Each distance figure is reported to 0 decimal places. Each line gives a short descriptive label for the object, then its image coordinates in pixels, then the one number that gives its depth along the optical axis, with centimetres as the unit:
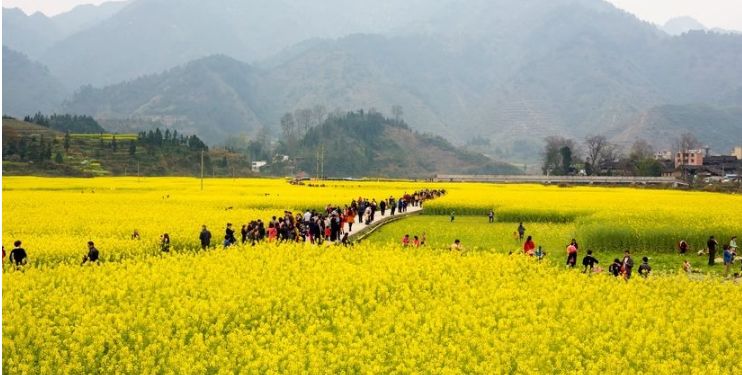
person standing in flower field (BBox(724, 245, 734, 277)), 2599
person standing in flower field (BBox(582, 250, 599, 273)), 2293
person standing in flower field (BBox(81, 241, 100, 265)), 2158
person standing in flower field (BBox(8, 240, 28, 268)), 2008
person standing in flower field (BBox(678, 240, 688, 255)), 3170
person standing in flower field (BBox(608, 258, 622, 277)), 2184
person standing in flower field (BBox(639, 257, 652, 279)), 2175
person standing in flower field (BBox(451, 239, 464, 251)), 2578
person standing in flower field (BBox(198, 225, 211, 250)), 2656
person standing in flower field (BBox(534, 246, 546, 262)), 2477
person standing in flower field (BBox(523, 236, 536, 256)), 2560
